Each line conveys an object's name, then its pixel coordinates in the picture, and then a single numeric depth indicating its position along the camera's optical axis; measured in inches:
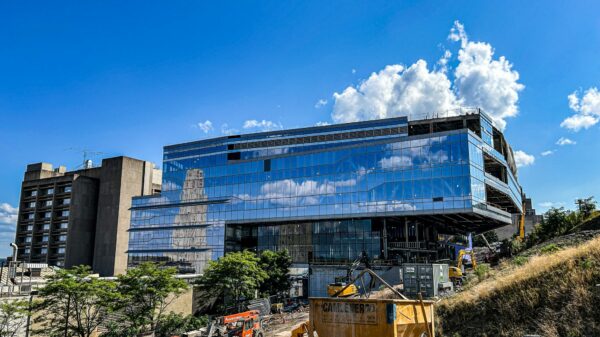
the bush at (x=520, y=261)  1060.0
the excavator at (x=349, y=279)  1392.5
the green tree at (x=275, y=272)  2005.0
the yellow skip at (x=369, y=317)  478.3
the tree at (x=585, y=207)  1847.2
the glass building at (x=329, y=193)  2165.4
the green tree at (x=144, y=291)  1333.7
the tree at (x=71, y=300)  1117.1
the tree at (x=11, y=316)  1014.8
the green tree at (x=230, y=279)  1686.8
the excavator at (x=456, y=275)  1688.1
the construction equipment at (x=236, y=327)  1077.1
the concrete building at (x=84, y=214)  3563.0
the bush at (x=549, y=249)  1074.8
